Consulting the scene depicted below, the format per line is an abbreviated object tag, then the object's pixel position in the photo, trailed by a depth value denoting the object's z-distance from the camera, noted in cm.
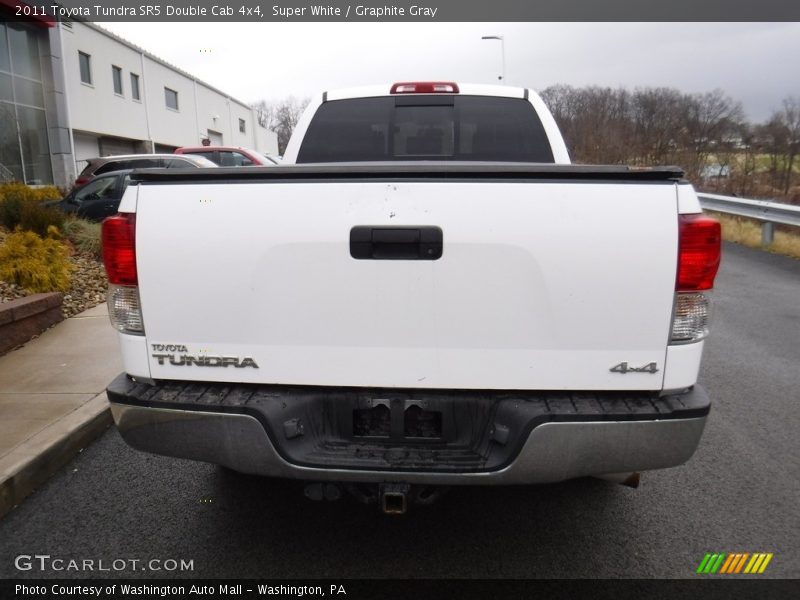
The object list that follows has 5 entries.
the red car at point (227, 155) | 1666
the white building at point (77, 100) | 2219
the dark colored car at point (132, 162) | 1306
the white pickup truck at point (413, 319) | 209
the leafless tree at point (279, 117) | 8994
